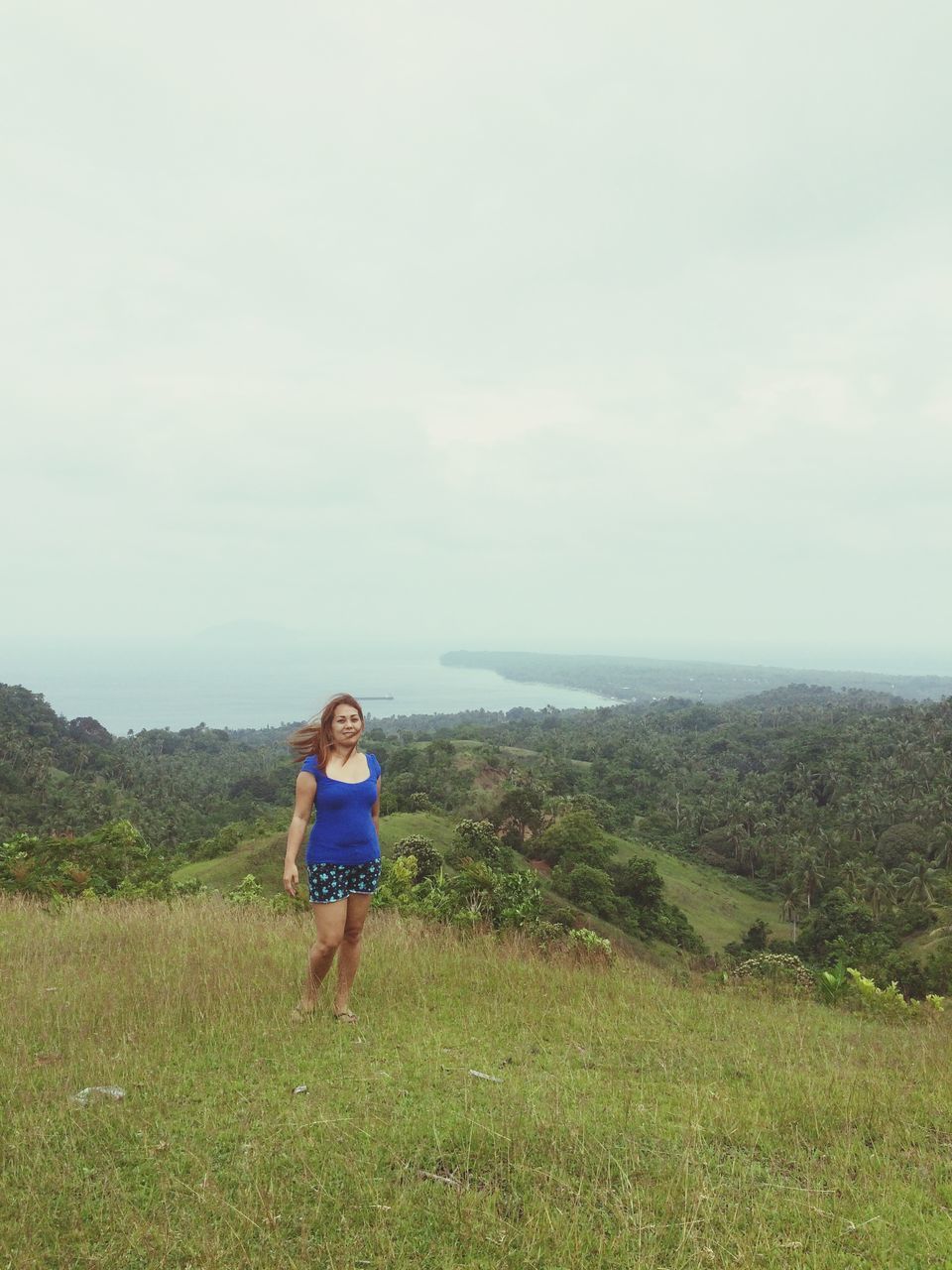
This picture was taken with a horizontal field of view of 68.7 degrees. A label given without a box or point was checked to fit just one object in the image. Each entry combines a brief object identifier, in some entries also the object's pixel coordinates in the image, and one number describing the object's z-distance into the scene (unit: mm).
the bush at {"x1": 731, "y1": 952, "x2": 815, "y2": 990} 6840
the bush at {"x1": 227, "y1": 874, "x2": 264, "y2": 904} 9898
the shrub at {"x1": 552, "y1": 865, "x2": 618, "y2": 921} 36906
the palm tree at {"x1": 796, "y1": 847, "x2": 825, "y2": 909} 50156
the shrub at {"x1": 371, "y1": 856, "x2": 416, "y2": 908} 9180
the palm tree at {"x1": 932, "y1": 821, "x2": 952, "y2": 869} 51156
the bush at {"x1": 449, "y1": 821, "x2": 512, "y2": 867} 34469
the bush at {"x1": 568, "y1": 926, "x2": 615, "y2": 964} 6598
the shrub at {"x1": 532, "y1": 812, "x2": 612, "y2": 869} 43250
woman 4316
